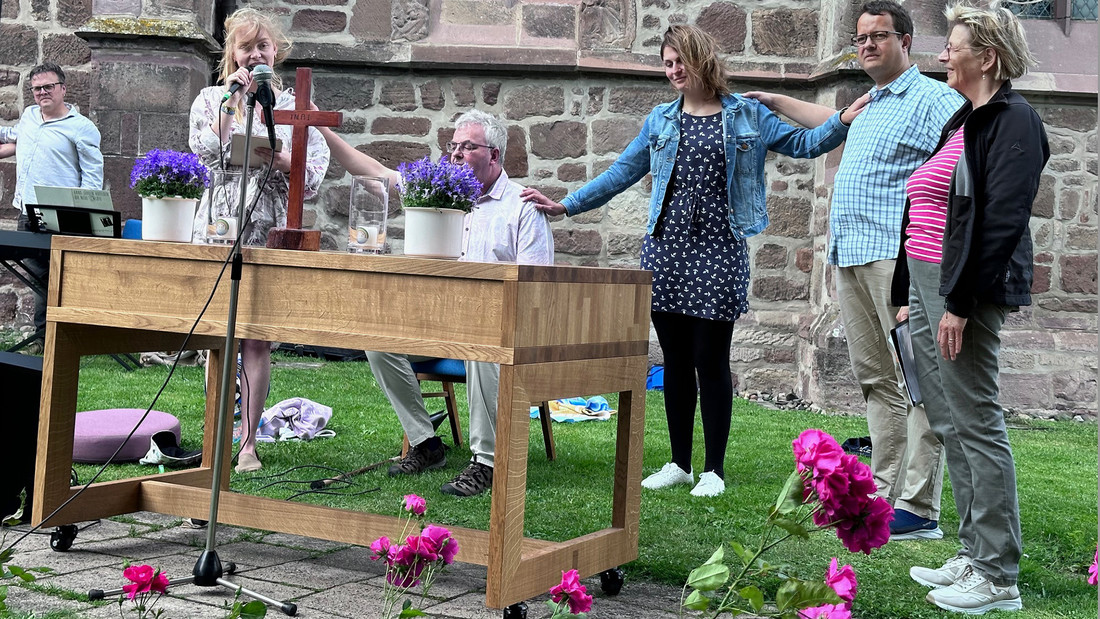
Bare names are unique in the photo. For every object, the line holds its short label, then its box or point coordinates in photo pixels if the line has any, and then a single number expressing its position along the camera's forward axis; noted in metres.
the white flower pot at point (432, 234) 2.84
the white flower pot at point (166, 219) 3.16
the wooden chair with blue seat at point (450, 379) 4.58
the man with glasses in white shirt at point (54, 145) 7.51
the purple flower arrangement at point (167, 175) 3.15
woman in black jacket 2.93
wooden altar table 2.54
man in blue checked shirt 4.05
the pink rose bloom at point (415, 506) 2.31
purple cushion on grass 4.41
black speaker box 3.15
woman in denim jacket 4.37
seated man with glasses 4.31
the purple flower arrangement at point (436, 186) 2.85
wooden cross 3.01
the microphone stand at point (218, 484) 2.71
